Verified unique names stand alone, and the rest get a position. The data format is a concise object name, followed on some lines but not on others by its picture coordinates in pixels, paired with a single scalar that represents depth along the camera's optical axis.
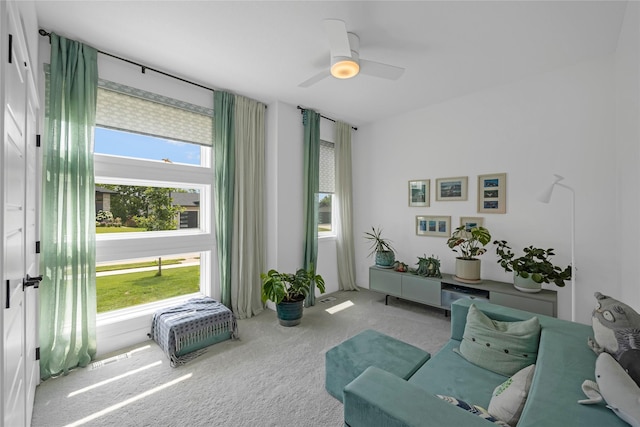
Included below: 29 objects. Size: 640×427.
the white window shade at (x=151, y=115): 2.49
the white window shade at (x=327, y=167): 4.35
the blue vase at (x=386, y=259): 3.89
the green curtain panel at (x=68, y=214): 2.11
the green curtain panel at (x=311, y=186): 3.80
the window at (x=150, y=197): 2.55
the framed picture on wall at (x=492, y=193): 3.22
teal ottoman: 1.73
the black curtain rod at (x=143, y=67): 2.12
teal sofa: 0.95
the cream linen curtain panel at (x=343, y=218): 4.44
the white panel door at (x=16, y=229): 0.98
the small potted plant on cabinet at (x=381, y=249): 3.90
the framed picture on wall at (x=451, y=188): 3.53
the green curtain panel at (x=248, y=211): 3.30
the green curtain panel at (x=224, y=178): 3.15
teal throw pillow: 1.61
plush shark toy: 0.87
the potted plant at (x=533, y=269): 2.60
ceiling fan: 1.99
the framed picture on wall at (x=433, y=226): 3.68
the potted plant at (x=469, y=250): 3.05
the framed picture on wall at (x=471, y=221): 3.40
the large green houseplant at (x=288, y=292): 3.01
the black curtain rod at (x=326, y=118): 3.76
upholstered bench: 2.37
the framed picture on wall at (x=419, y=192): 3.86
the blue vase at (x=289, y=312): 3.06
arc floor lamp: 2.17
